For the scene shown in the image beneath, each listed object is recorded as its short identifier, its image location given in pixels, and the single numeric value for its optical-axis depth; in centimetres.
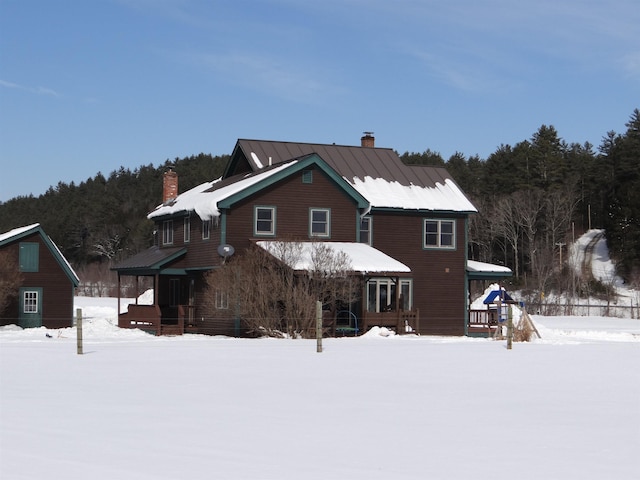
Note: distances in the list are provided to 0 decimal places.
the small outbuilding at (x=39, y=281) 4153
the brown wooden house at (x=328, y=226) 3691
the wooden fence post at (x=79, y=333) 2397
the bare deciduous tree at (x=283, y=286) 3238
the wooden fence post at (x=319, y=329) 2512
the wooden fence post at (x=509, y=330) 2705
